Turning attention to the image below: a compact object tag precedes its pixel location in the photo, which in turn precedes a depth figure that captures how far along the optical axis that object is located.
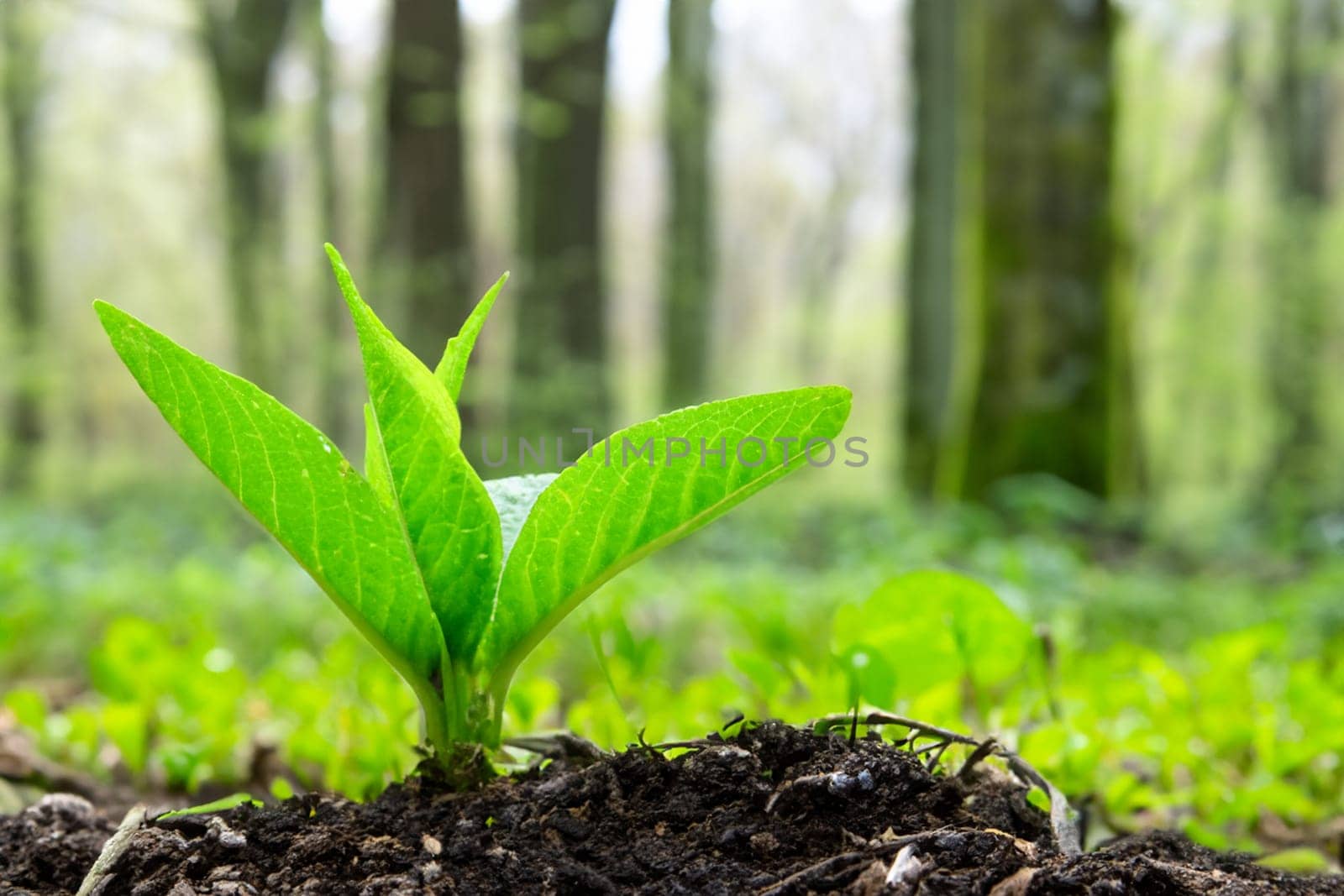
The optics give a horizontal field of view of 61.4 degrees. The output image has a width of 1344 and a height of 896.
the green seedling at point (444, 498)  1.12
